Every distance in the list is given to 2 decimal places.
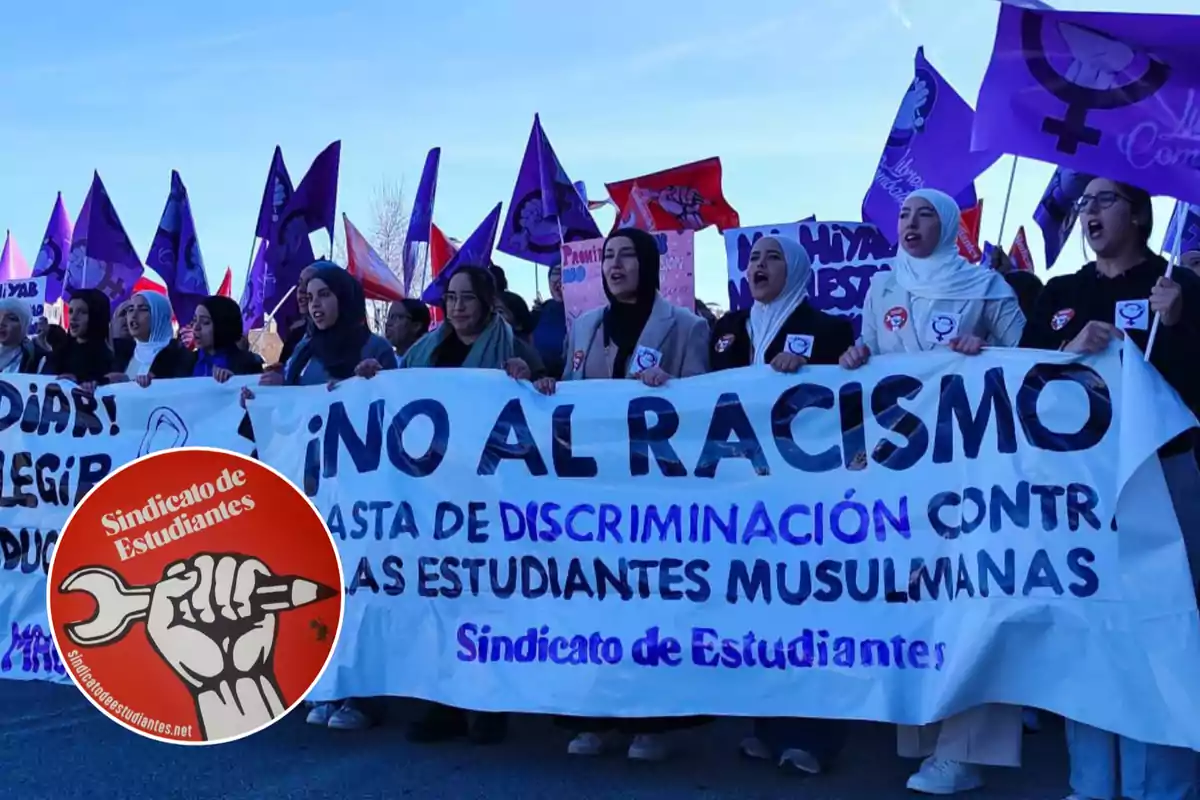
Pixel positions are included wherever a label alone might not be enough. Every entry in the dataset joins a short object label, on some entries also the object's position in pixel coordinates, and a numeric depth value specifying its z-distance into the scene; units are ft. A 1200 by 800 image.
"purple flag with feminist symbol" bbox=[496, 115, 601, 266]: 27.27
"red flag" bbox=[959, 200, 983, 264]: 28.94
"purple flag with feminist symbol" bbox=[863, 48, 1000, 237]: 25.23
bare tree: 93.91
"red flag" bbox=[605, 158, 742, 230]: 28.81
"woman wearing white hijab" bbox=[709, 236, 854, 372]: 12.92
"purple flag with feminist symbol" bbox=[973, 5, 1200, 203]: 10.64
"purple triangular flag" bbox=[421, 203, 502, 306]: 31.83
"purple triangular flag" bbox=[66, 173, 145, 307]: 28.84
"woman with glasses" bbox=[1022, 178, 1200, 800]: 10.51
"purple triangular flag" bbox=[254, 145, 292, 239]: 27.63
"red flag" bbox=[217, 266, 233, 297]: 56.65
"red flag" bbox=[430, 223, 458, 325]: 36.58
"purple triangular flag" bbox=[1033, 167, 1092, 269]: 28.02
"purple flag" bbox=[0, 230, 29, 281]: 45.93
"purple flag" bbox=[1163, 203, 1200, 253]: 26.32
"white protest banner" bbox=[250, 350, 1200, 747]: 10.68
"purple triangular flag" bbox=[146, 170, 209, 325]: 29.12
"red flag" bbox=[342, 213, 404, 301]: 32.32
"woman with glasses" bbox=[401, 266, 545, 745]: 14.14
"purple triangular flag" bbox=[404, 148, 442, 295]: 33.83
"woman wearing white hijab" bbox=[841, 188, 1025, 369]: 12.53
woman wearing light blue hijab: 18.11
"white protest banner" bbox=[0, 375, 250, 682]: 15.05
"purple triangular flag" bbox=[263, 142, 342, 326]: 27.22
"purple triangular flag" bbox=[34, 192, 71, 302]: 36.99
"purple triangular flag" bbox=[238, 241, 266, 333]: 28.91
